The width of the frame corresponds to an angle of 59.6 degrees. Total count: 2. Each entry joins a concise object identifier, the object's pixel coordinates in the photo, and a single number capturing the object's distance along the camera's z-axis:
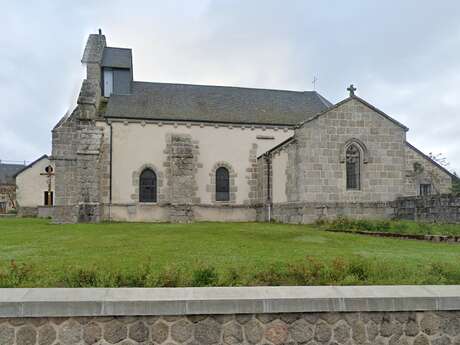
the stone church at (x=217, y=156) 19.69
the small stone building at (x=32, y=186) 43.28
